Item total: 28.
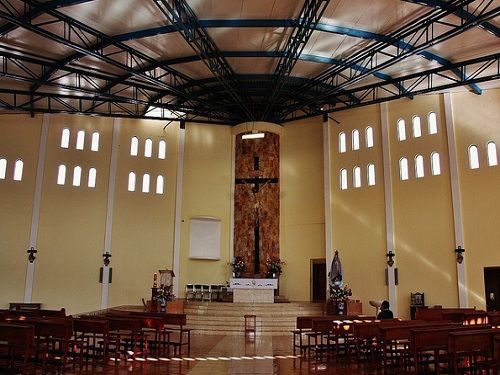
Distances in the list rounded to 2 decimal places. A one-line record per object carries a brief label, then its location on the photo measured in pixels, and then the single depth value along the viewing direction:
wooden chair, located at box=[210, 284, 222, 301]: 20.92
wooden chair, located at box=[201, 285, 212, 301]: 20.86
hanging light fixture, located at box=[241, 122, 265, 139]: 18.69
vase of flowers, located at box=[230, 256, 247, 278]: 21.20
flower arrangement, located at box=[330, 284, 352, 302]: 17.20
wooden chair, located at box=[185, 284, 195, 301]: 20.94
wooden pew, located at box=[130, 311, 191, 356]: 10.86
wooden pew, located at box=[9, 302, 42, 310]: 18.42
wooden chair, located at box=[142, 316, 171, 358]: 10.26
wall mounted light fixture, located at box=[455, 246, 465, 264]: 16.84
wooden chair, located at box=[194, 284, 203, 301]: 20.94
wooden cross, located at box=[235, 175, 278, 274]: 21.38
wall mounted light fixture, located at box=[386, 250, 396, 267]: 18.50
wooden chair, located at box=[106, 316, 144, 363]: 9.64
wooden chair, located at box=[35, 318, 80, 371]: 7.89
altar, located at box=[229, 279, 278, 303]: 18.50
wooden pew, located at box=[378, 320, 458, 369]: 8.27
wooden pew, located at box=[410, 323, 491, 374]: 7.34
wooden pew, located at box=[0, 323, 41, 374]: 6.91
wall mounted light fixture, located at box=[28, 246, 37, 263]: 19.17
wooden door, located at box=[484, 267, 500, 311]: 16.31
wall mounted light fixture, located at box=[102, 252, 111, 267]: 20.14
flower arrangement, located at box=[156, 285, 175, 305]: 16.25
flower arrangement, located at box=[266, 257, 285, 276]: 21.20
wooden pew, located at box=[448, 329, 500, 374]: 6.90
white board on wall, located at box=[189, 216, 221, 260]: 21.70
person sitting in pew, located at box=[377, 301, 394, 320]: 11.41
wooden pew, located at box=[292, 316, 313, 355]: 10.88
